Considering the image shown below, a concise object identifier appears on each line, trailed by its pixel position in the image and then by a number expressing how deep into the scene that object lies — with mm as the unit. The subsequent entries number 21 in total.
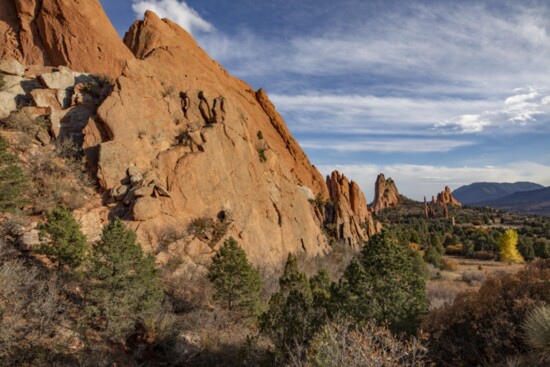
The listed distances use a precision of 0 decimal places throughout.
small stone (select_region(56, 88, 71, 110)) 29978
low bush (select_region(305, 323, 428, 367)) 6809
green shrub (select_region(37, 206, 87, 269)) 16184
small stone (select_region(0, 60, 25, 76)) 32116
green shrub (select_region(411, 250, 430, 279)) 41094
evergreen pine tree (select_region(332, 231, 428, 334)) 12945
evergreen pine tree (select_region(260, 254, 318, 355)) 14008
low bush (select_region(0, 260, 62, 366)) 12109
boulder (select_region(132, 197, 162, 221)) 23688
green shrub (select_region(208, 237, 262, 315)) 19312
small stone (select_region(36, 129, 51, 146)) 26281
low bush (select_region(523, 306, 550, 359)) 7621
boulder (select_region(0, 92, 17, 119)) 27872
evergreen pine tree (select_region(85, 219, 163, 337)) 14695
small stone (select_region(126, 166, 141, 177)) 25858
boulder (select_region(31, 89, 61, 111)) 29000
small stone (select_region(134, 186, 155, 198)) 24417
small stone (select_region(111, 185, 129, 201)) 24825
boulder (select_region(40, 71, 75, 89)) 30984
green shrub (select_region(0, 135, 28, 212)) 18438
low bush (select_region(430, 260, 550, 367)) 9789
